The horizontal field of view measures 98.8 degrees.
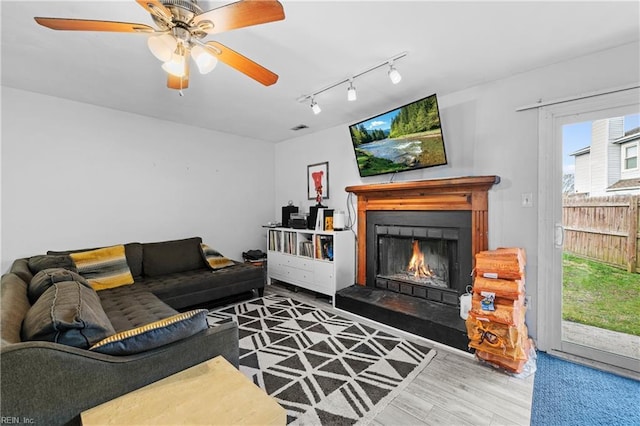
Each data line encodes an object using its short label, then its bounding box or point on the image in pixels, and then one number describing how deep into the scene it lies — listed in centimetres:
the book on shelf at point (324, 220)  373
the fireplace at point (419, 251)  260
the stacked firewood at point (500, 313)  198
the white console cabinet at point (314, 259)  346
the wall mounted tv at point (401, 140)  266
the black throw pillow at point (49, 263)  234
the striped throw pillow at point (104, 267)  279
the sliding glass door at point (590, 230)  209
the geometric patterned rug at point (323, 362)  171
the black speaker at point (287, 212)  433
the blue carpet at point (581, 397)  161
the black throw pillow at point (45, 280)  168
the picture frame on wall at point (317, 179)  412
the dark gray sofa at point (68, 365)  92
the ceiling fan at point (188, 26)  125
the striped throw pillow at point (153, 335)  113
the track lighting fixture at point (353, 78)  211
